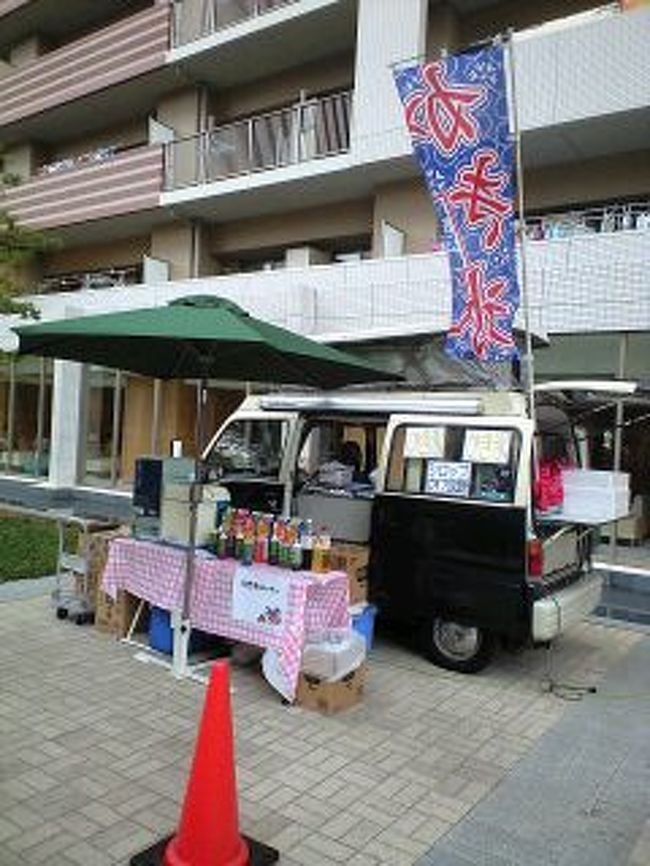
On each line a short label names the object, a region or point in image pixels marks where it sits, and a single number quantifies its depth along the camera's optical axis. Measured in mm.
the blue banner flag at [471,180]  6840
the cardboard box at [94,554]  7316
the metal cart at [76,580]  7395
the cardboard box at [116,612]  6949
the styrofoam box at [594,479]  6383
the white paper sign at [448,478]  6324
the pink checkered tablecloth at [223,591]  5547
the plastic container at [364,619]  6445
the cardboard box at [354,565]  6598
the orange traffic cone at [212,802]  3383
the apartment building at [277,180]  10375
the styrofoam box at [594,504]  6266
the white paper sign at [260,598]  5664
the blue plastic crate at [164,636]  6539
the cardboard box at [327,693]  5531
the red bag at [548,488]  6152
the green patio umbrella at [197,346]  5336
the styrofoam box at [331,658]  5516
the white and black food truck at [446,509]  6039
